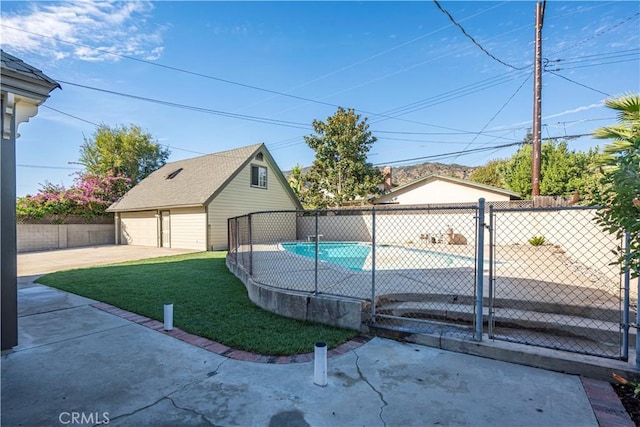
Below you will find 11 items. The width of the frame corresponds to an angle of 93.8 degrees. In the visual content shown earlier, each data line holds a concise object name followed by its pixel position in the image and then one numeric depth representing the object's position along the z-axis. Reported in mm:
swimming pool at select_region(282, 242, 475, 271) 9037
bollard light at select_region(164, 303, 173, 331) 4281
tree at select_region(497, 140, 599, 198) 22906
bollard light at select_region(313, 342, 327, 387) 2824
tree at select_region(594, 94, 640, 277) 2090
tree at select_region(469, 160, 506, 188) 34881
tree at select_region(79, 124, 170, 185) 27172
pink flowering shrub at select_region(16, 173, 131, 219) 17289
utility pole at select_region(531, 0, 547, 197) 11195
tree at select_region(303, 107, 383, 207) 22078
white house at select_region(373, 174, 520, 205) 17391
